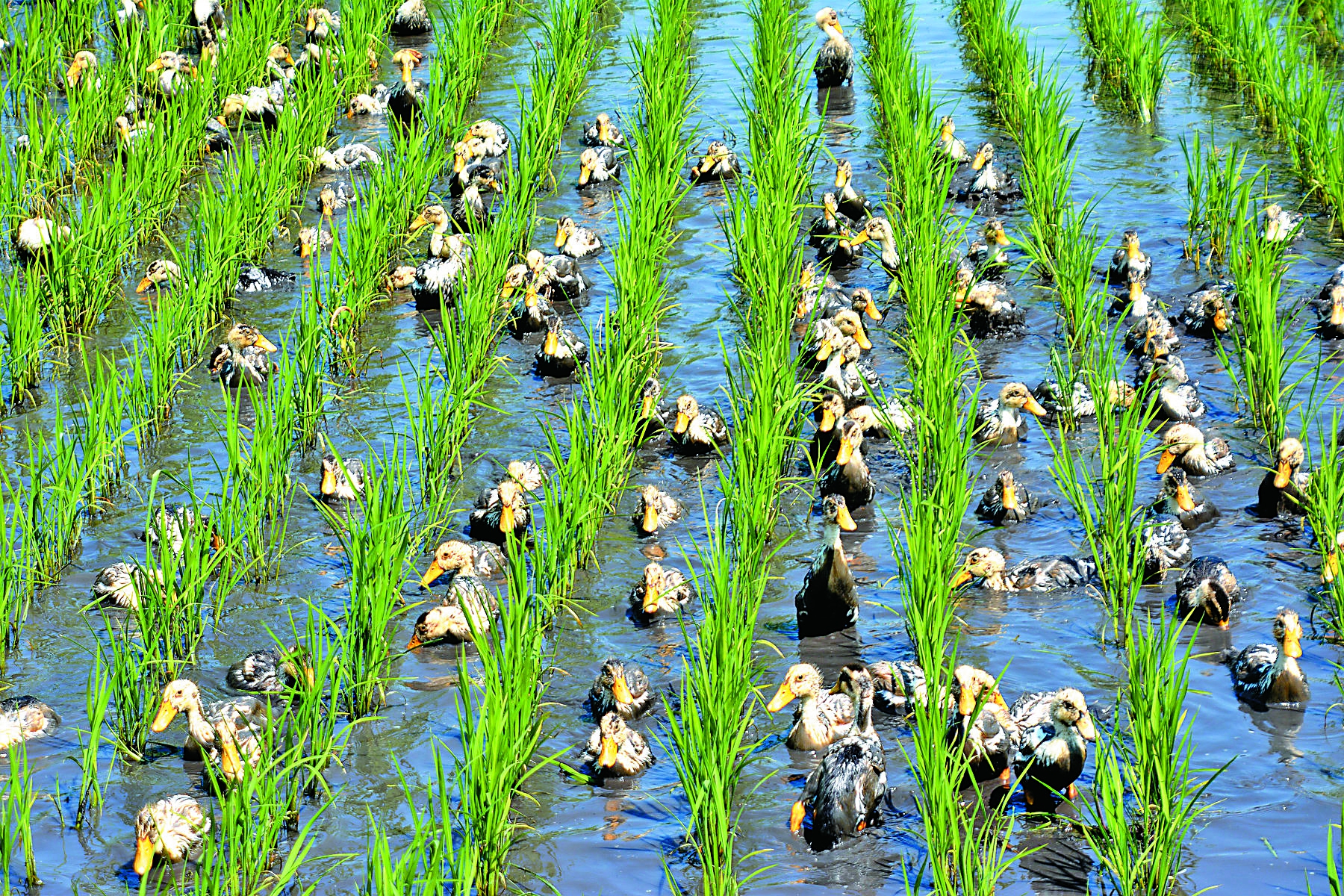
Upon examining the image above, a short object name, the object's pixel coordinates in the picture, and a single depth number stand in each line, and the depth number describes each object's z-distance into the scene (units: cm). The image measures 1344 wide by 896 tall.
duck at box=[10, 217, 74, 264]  2058
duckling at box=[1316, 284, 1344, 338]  1922
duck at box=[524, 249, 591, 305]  2154
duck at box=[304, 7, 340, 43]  3020
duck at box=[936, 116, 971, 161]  2398
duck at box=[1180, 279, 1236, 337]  1934
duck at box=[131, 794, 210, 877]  1169
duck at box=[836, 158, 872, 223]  2327
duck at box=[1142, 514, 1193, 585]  1504
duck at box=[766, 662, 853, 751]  1300
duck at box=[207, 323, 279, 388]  1925
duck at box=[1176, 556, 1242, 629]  1424
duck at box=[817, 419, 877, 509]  1645
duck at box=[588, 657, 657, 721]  1316
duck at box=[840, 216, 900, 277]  2198
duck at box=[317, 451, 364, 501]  1691
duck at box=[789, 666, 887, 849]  1179
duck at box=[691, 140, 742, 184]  2475
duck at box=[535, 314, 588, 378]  1981
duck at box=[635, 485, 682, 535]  1612
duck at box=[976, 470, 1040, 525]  1620
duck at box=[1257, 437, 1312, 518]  1568
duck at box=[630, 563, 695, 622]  1460
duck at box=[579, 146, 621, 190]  2512
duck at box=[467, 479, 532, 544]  1605
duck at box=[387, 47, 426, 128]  2747
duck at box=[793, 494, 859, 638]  1441
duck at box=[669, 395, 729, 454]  1783
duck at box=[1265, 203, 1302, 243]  2041
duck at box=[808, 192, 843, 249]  2261
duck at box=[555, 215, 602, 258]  2262
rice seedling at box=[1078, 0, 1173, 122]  2586
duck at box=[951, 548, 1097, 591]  1505
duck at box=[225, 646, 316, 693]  1392
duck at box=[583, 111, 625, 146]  2580
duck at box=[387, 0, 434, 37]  3222
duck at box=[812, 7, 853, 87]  2912
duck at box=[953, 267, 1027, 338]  1997
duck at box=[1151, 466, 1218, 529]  1580
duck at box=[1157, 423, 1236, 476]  1670
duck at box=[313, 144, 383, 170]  2552
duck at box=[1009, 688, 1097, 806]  1189
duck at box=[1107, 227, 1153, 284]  2080
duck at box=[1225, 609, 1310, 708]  1309
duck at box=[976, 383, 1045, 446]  1773
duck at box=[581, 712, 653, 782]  1252
